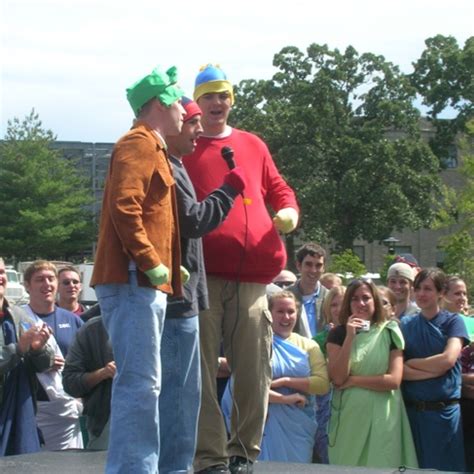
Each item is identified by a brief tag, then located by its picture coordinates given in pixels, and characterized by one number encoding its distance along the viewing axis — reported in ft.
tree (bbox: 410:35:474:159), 161.17
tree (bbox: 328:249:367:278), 99.04
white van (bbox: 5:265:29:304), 95.96
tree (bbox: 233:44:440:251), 142.10
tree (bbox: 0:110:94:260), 156.97
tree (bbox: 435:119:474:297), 104.94
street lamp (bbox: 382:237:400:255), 118.54
